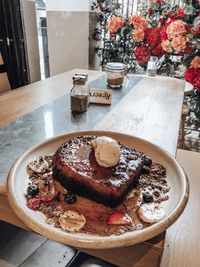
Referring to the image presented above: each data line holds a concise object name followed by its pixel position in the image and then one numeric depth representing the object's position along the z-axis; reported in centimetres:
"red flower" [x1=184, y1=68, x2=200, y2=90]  197
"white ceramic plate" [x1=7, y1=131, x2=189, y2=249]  44
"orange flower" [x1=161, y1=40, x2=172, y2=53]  194
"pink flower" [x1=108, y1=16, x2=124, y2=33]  220
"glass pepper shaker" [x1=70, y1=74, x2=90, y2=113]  119
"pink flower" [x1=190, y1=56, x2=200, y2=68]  190
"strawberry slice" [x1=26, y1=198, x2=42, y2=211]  54
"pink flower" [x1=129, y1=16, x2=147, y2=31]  206
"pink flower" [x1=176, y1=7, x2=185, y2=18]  187
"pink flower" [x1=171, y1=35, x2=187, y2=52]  186
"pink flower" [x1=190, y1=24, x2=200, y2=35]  180
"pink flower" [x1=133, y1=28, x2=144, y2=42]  211
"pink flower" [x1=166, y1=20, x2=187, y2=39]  182
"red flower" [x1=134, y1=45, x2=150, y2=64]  221
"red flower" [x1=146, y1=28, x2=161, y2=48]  205
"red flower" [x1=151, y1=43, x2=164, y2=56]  211
